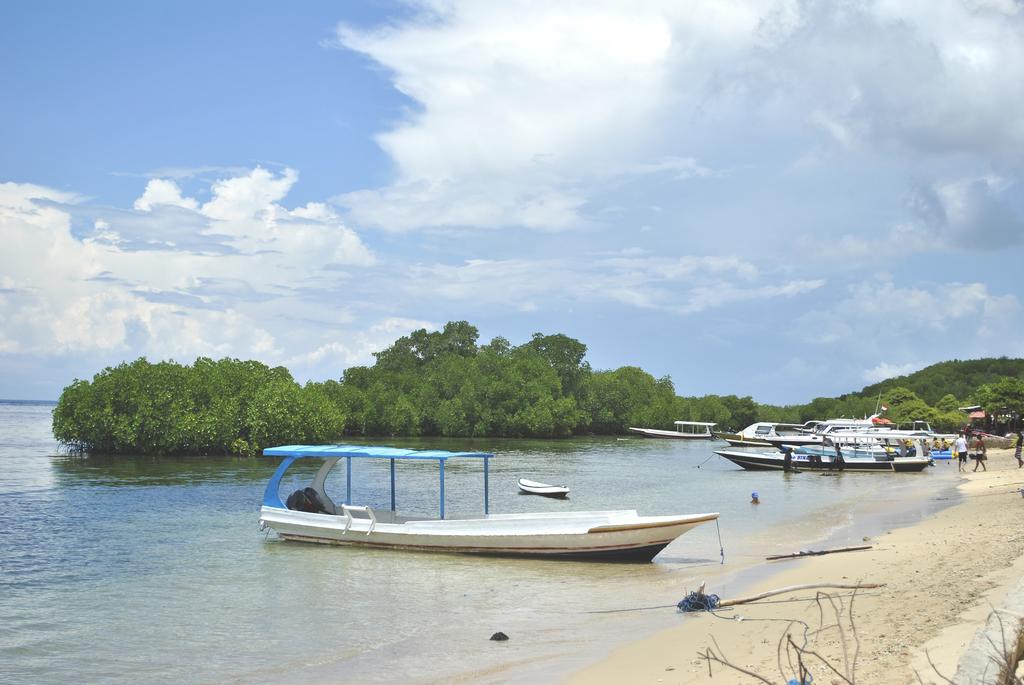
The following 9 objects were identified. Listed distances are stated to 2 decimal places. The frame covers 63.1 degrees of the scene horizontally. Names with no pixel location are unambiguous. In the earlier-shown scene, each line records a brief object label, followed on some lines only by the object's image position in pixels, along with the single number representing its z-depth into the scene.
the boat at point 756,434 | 70.69
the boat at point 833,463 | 48.59
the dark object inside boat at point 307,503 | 21.86
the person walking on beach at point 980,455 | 46.72
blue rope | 13.08
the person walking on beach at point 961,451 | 46.56
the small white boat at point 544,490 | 35.88
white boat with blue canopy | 18.19
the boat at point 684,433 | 102.81
